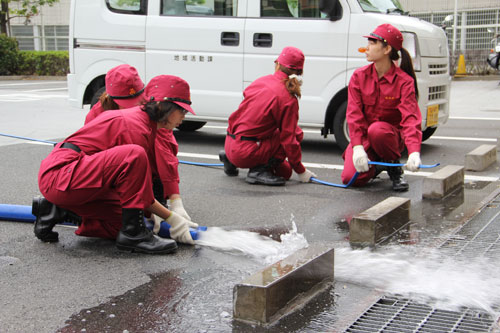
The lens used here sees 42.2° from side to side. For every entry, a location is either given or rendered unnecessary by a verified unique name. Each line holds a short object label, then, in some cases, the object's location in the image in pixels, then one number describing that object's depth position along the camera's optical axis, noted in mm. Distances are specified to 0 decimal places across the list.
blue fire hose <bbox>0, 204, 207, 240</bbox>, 4491
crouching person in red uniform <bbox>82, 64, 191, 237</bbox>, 4277
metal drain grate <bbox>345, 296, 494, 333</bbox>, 2818
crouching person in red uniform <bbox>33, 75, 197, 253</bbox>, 3686
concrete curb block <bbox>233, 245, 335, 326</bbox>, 2857
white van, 7145
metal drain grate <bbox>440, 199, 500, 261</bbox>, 3816
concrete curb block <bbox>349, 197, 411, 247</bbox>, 4043
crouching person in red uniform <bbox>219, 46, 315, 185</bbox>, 5762
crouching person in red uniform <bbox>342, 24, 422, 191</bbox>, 5477
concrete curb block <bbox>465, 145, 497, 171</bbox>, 6523
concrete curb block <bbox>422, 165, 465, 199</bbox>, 5336
